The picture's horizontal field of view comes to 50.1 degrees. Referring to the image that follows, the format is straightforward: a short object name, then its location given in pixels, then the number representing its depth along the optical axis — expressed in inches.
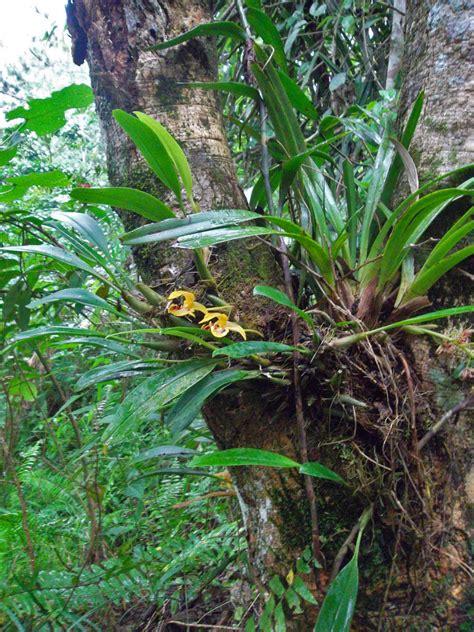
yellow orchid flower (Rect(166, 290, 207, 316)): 26.5
